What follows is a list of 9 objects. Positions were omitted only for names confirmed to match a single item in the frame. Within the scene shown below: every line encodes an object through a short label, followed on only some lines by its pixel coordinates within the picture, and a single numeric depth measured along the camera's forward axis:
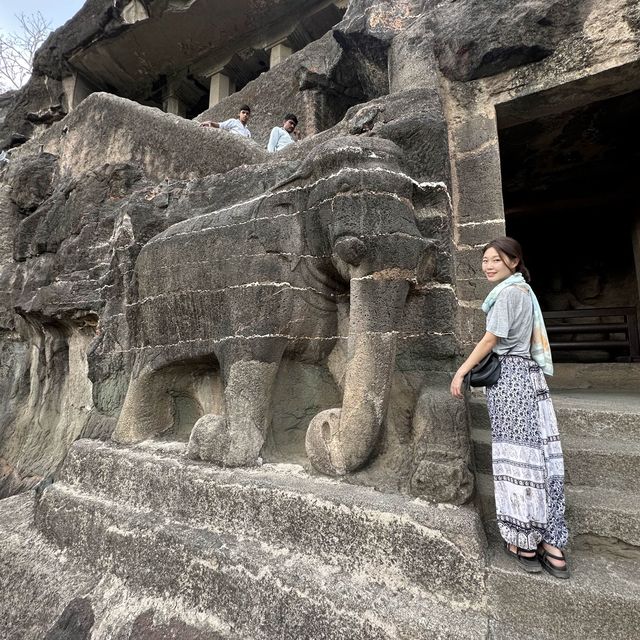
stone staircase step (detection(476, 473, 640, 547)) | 1.45
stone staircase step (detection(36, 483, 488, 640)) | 1.29
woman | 1.34
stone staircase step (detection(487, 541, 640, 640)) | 1.20
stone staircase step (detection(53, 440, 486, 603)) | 1.37
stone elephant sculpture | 1.72
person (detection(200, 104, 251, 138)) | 4.85
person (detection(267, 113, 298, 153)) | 4.43
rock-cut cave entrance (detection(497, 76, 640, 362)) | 4.10
